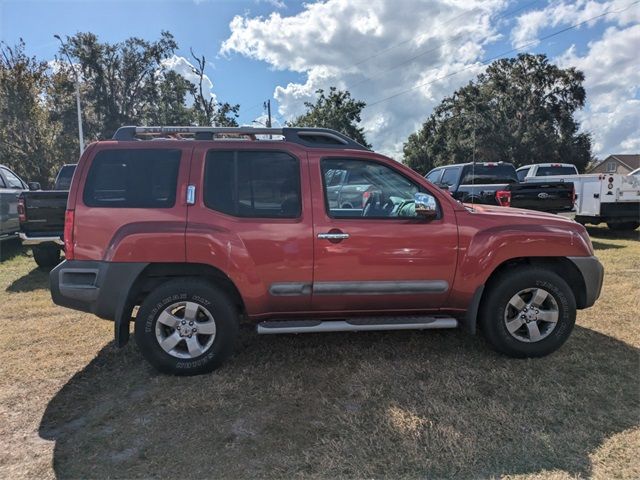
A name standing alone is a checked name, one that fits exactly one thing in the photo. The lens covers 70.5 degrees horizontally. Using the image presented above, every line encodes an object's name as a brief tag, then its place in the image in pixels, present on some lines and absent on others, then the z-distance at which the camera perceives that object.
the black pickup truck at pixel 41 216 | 7.01
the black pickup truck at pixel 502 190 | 9.45
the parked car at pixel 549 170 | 14.91
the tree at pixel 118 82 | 37.41
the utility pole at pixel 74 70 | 27.29
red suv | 3.58
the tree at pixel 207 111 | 37.12
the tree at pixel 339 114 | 41.66
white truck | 10.41
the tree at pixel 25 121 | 24.64
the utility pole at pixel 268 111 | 42.40
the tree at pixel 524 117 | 41.00
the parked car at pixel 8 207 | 8.96
